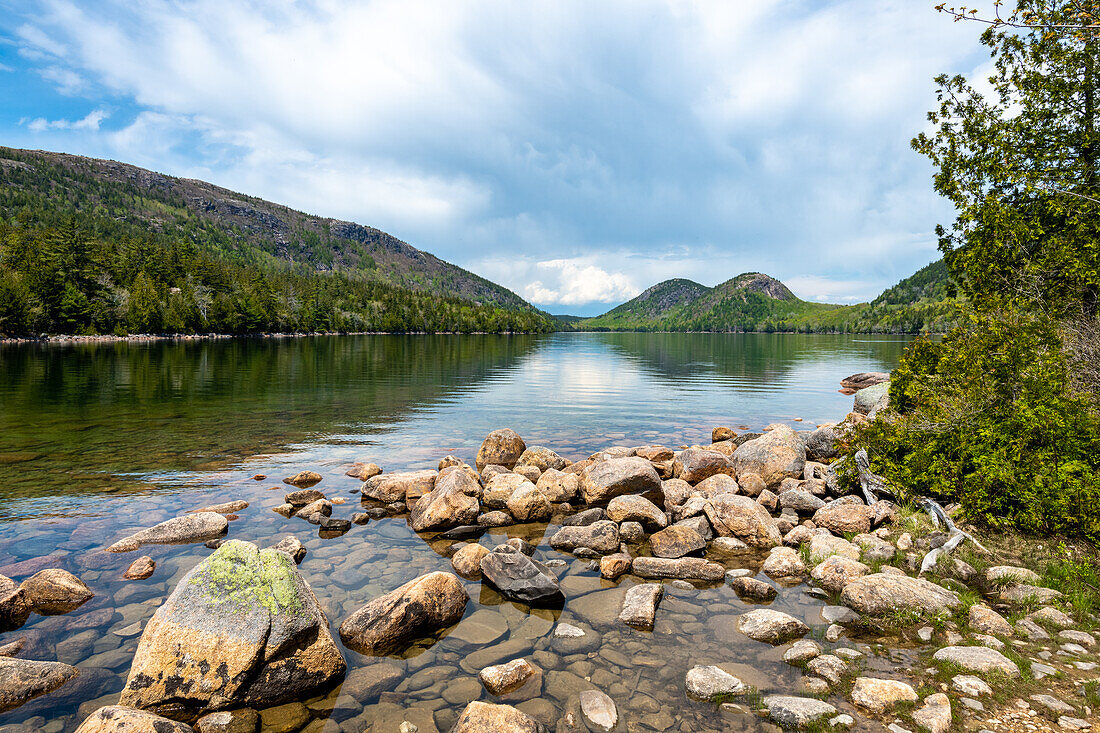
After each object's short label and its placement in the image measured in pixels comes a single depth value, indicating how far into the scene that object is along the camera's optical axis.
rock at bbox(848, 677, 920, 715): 6.82
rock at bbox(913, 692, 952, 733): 6.27
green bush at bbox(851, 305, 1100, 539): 10.88
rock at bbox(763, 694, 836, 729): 6.73
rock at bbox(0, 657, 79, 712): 7.26
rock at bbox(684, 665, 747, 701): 7.52
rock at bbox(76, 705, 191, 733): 5.95
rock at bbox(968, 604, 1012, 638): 8.31
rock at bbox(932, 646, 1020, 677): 7.25
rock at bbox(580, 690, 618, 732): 7.06
